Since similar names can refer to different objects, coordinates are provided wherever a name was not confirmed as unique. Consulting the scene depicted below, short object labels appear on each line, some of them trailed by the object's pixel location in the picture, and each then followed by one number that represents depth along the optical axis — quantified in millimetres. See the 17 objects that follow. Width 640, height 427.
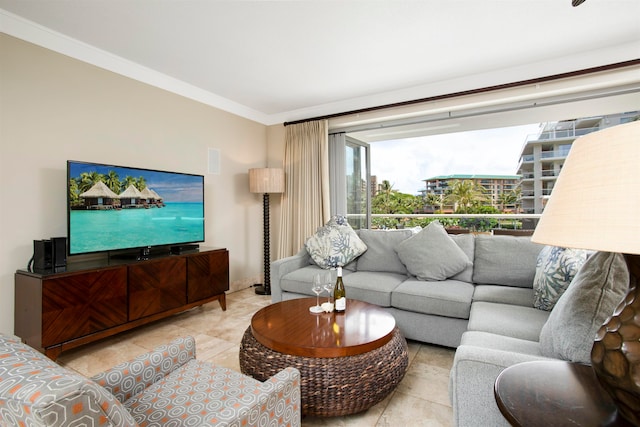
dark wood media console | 2201
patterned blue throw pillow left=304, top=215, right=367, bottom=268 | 3303
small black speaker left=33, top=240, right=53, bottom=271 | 2336
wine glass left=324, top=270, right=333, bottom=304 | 2217
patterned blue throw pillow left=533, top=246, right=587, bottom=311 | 1889
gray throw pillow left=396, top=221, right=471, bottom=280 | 2807
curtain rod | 2902
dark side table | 767
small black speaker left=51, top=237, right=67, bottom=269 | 2344
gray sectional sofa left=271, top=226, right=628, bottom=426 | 1194
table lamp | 583
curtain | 4430
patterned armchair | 617
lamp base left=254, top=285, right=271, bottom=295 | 4247
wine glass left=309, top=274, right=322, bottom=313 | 2221
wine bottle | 2154
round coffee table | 1604
